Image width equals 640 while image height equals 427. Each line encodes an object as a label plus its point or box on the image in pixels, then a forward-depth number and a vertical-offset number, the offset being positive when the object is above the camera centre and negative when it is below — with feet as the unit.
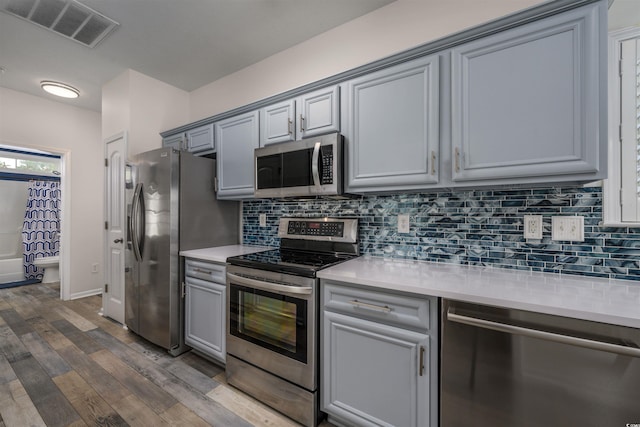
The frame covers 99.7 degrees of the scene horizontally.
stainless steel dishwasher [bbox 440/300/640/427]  2.95 -1.94
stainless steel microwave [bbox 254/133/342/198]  5.90 +1.02
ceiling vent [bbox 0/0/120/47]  6.64 +5.11
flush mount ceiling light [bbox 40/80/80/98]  10.57 +4.89
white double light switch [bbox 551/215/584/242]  4.58 -0.28
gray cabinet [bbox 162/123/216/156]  8.61 +2.37
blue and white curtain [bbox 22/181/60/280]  15.47 -0.85
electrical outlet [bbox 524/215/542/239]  4.87 -0.27
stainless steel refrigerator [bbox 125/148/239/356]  7.55 -0.56
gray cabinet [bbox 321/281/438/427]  4.09 -2.42
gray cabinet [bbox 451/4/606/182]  3.80 +1.71
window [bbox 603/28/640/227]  4.37 +1.37
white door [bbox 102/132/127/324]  9.86 -0.60
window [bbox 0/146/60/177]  14.43 +2.78
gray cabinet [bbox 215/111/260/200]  7.66 +1.69
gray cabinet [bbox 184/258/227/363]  6.78 -2.57
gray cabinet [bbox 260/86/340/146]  6.15 +2.32
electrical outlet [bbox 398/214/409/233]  6.15 -0.27
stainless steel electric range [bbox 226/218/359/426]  5.09 -2.30
